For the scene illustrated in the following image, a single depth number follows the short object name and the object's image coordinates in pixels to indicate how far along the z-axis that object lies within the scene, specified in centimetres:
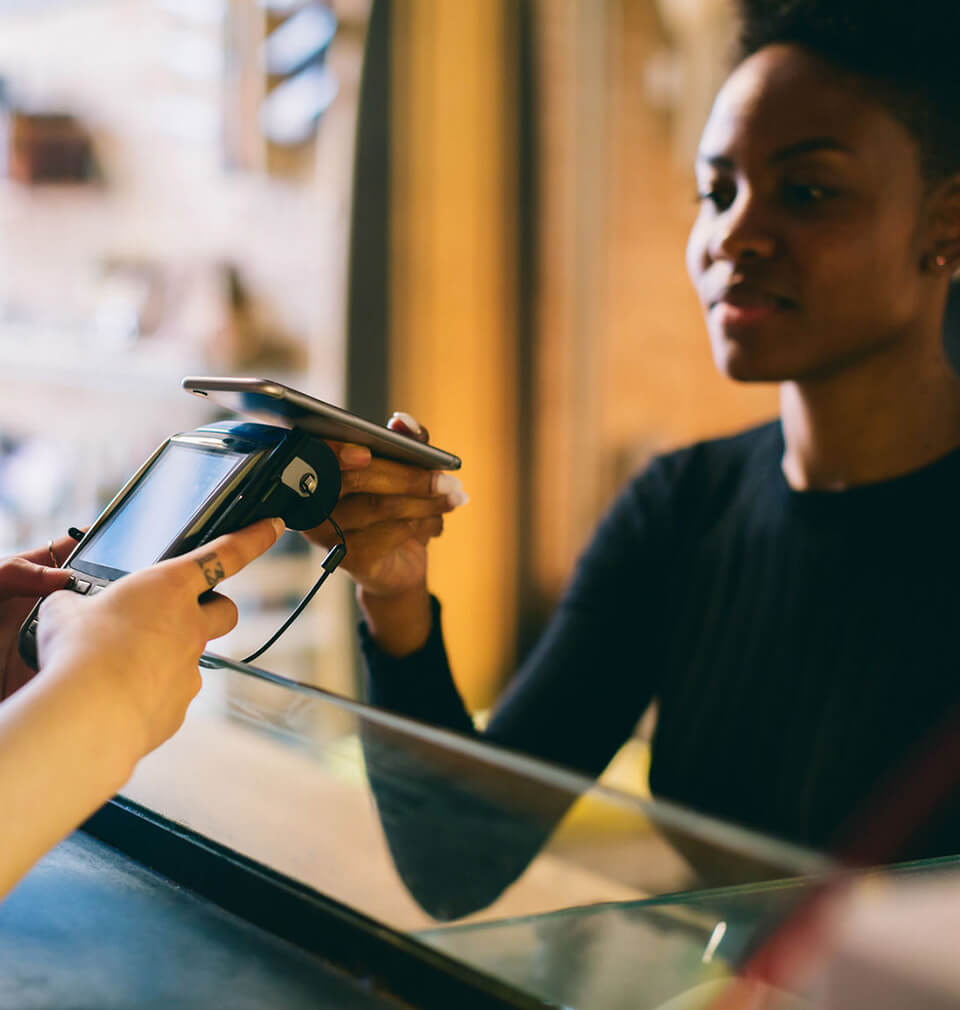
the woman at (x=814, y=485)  77
